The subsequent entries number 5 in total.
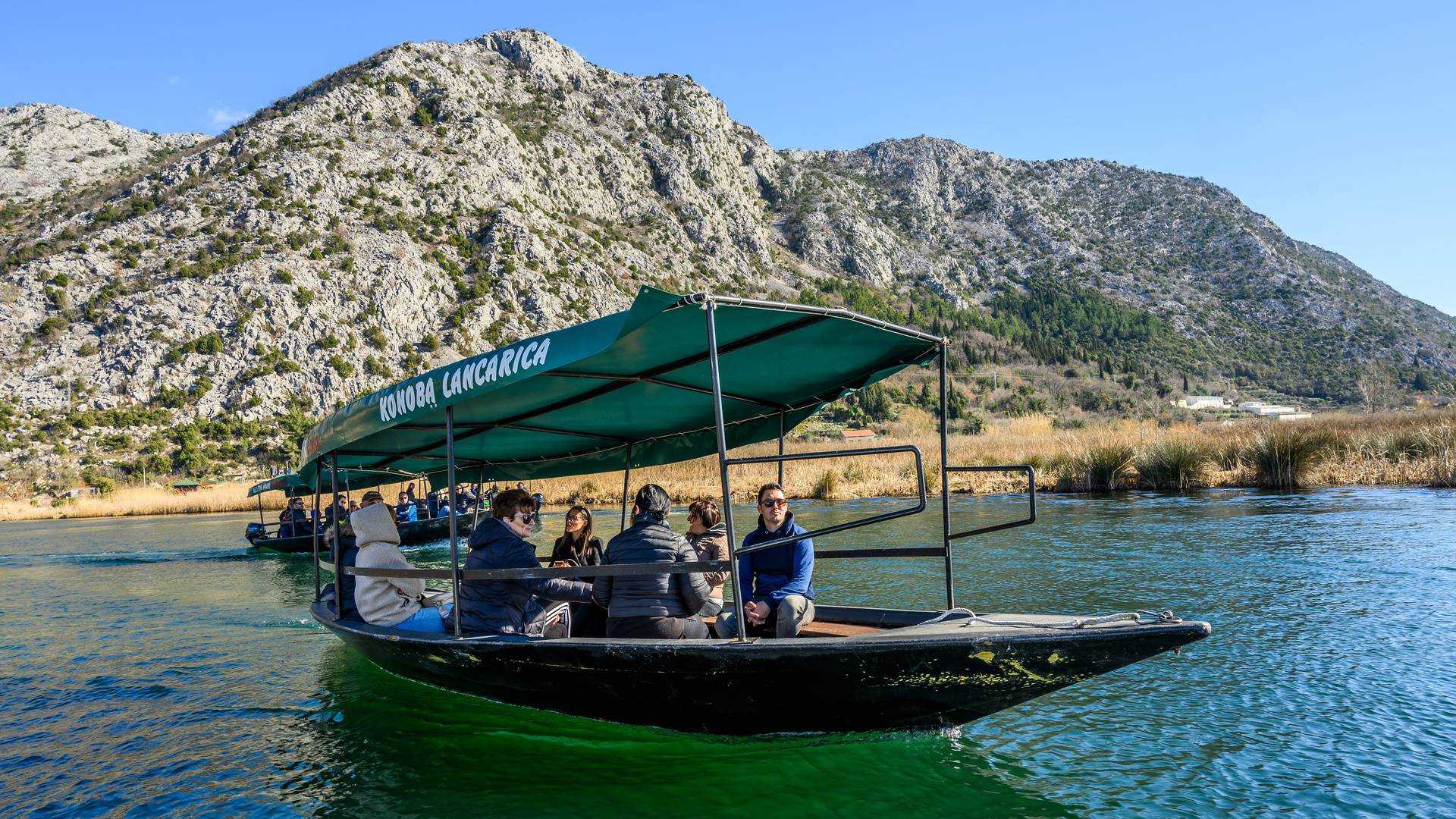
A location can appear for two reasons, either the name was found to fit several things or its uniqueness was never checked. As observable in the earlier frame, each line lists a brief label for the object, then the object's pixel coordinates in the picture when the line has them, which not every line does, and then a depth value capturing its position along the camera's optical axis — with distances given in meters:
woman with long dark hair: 7.99
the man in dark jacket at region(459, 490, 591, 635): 6.53
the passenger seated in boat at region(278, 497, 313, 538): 22.91
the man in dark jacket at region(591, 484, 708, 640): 5.98
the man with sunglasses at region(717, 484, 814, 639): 6.36
